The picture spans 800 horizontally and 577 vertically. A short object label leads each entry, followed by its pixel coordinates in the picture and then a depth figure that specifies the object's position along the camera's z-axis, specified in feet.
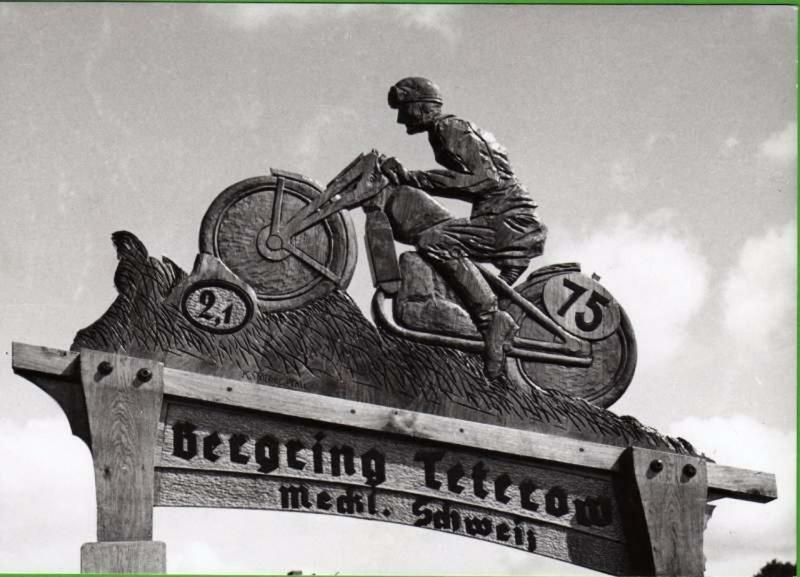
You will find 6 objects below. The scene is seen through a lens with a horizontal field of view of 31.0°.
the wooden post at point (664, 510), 24.08
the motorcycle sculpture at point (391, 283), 24.50
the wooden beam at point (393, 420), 22.91
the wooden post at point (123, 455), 22.11
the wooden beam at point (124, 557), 21.94
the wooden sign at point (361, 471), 22.68
